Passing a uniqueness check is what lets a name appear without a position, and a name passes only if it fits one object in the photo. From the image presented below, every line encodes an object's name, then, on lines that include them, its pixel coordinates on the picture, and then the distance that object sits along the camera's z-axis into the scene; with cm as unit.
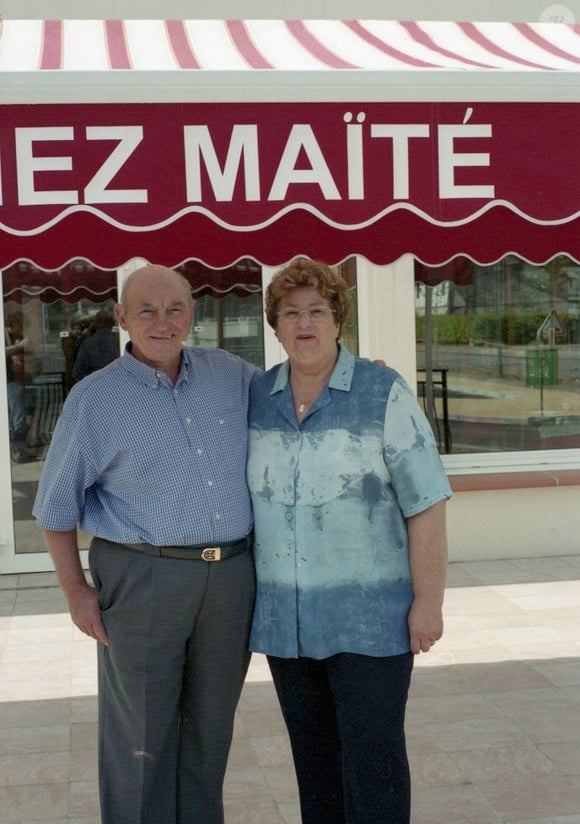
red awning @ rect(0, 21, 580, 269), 299
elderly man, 269
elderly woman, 258
